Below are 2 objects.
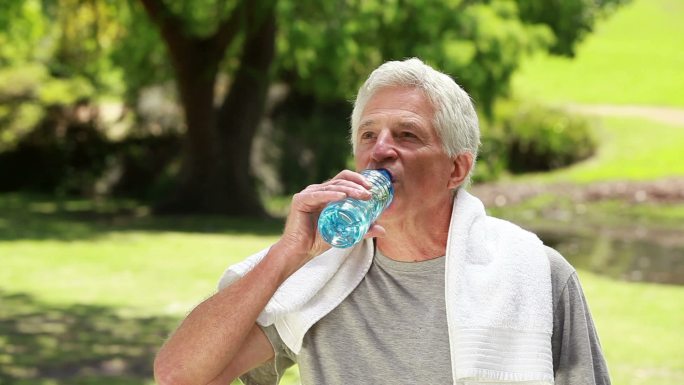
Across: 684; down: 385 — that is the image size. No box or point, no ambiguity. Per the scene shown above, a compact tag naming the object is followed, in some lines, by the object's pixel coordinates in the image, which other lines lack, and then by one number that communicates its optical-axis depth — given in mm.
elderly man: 2820
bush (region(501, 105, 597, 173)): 28469
